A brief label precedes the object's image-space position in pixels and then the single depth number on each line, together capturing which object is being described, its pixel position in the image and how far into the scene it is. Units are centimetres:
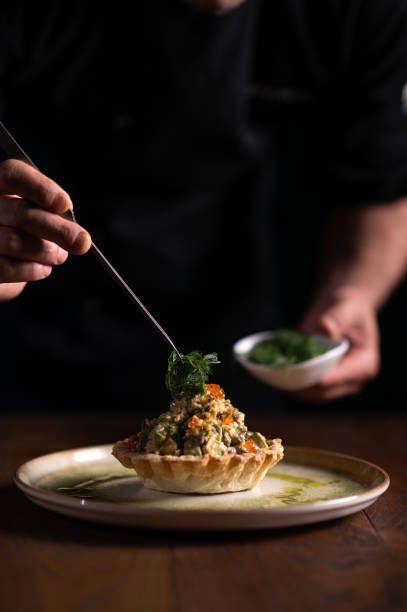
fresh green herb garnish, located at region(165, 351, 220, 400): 96
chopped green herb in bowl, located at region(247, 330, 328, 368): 117
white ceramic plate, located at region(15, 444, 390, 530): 84
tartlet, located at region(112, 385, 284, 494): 91
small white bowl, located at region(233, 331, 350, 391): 114
